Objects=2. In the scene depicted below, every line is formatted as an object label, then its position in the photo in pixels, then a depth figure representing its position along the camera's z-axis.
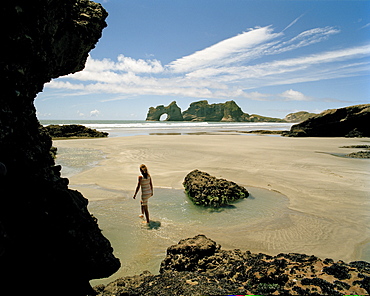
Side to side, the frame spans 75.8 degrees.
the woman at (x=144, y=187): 6.18
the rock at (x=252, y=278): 2.49
